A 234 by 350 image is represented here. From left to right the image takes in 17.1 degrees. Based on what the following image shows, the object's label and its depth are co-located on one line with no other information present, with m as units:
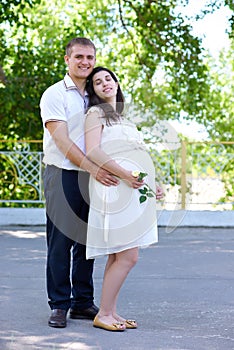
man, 4.58
